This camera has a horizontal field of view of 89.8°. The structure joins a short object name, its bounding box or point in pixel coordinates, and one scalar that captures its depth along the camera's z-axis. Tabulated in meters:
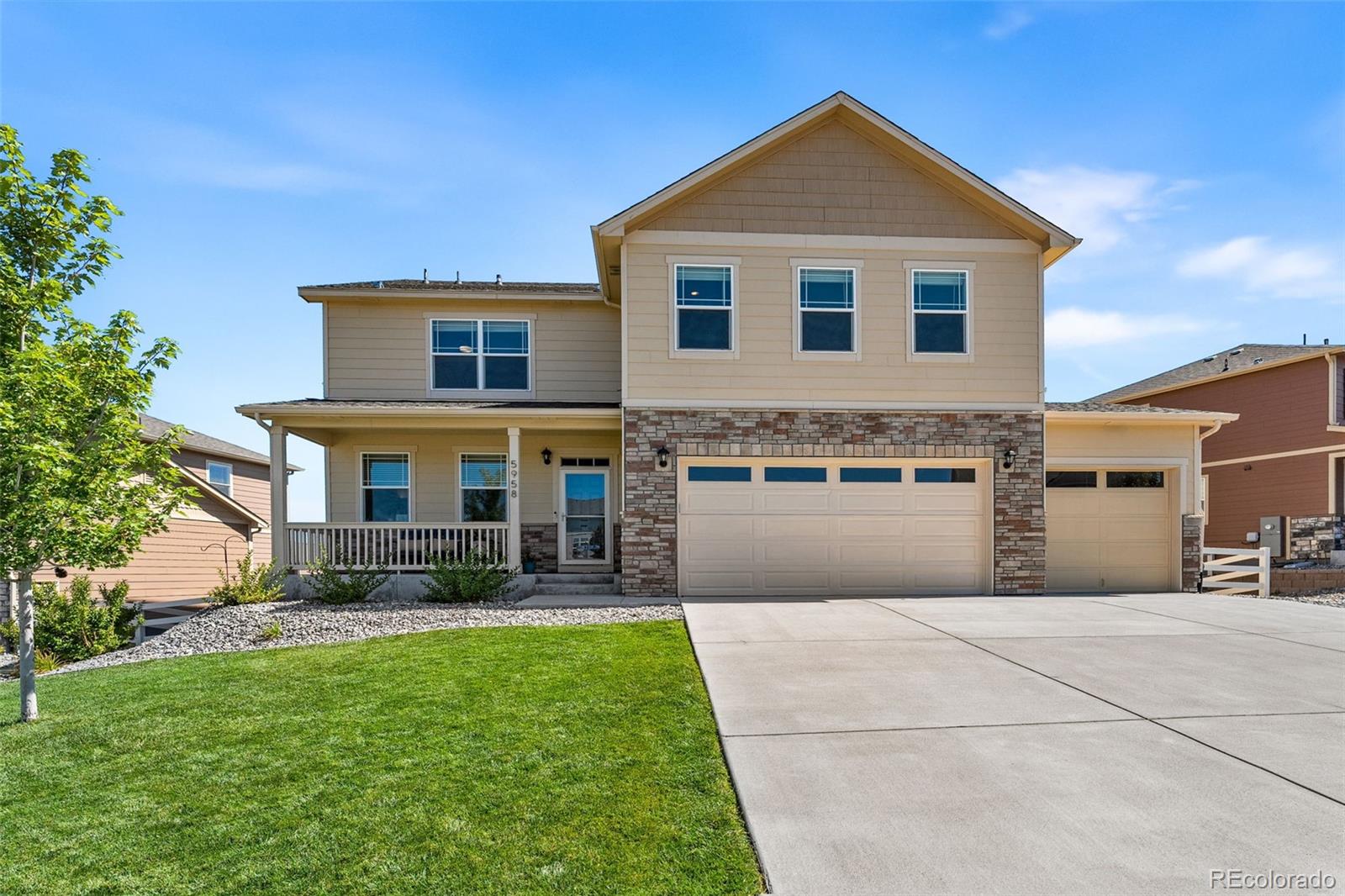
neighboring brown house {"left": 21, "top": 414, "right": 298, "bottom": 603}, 13.66
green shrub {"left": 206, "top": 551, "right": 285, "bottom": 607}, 10.59
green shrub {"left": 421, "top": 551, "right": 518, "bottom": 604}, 10.85
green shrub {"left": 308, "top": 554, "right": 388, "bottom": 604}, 10.84
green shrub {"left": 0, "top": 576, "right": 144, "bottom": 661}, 9.12
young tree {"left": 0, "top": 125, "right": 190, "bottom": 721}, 5.22
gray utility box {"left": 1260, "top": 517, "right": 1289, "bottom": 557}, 17.38
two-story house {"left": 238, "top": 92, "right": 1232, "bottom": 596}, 11.15
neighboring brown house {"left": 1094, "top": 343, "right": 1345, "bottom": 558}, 17.53
